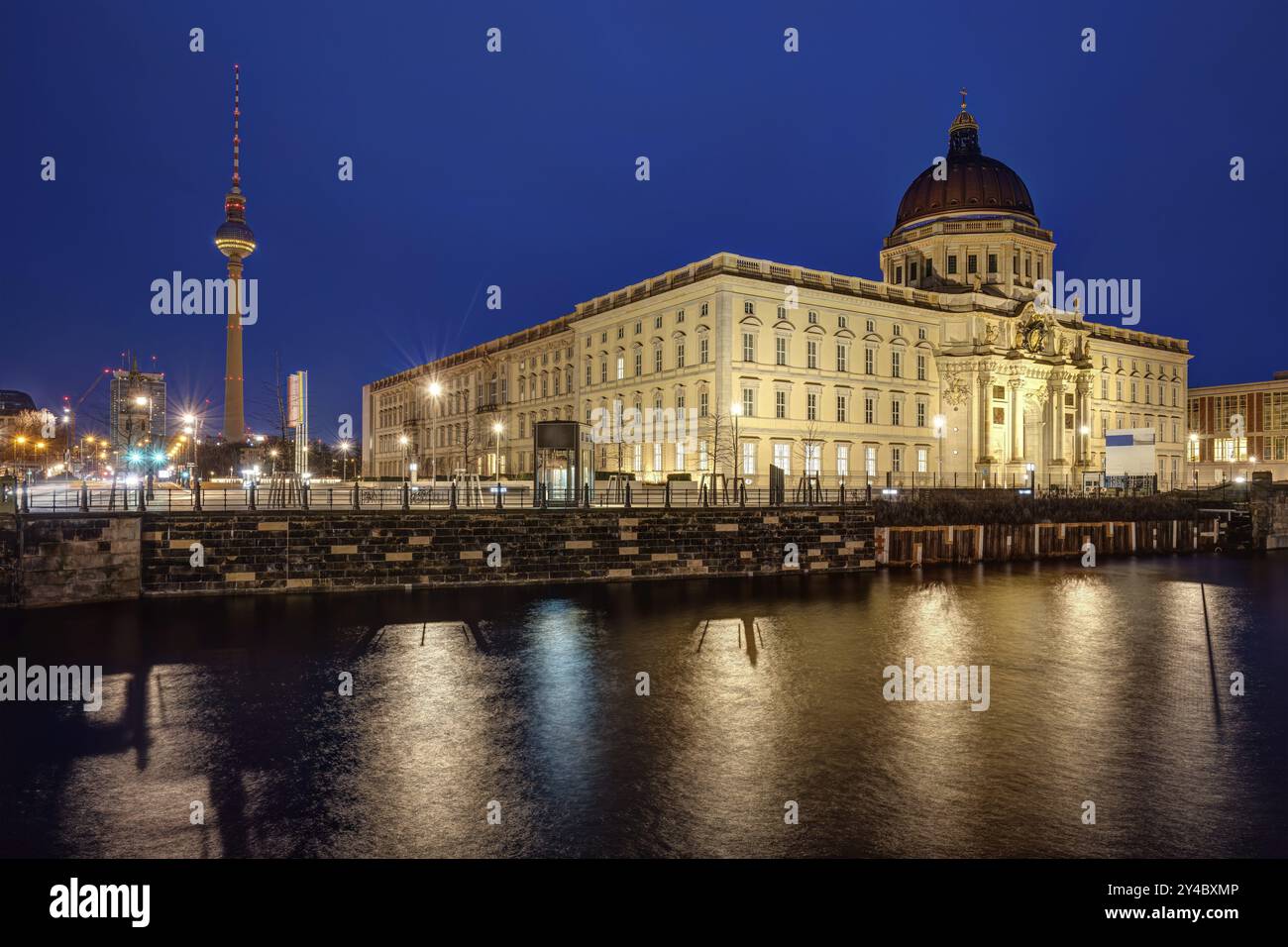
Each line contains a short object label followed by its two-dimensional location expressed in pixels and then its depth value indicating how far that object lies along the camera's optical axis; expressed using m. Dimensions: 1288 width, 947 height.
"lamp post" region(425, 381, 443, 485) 98.57
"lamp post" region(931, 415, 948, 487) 67.69
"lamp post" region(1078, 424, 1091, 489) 79.44
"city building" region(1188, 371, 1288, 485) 101.69
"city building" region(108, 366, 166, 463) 66.56
